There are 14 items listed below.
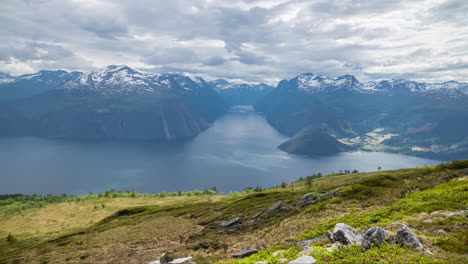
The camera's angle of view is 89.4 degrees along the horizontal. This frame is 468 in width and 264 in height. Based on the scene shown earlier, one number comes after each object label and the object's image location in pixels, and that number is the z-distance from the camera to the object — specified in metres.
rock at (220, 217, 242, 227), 40.41
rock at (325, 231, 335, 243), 18.51
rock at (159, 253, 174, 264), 29.28
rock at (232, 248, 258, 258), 24.20
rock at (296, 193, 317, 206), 41.00
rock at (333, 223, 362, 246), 17.28
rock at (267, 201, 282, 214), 41.88
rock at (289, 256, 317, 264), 15.60
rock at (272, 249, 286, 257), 20.15
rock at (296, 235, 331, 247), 21.62
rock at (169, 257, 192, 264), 27.73
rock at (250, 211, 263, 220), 41.94
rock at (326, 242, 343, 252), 17.06
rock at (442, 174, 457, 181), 34.85
